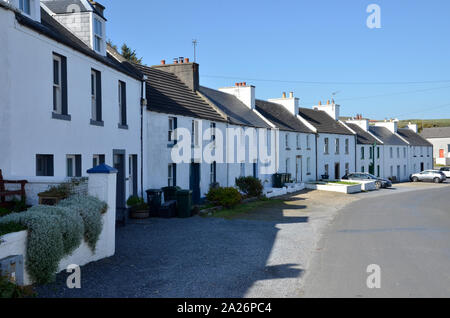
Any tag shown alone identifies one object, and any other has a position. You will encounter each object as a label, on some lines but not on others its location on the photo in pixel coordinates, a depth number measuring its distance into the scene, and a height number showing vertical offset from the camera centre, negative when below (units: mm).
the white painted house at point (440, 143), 87062 +2324
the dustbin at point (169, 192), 19219 -1596
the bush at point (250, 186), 27312 -1917
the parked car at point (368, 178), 42844 -2330
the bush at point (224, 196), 21703 -2058
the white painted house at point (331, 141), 44188 +1553
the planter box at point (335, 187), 35312 -2684
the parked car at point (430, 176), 53281 -2738
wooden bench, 9313 -745
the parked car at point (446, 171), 61906 -2379
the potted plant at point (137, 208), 17047 -2050
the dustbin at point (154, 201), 17969 -1866
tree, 49462 +11807
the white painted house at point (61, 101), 10146 +1651
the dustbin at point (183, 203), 18109 -1978
